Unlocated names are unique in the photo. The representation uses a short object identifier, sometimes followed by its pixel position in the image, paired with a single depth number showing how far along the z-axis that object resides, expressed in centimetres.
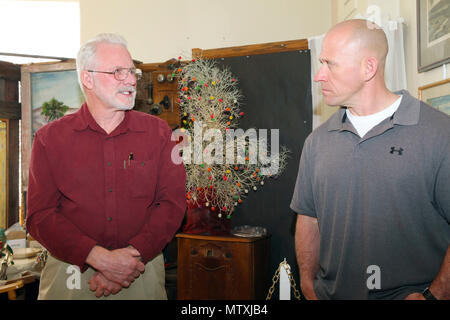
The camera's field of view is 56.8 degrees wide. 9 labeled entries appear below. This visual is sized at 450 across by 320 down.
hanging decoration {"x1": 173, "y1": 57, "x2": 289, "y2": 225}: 331
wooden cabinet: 319
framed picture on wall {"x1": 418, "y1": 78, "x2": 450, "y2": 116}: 212
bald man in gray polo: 144
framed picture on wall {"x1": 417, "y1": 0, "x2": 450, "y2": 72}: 210
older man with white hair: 169
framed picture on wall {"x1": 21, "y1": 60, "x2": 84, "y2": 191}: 450
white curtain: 270
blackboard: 346
